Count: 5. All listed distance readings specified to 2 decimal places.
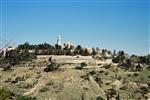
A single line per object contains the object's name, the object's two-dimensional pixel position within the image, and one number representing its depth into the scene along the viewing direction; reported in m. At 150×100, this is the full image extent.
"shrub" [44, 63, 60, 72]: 97.81
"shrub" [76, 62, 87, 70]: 100.75
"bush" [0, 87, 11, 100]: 50.79
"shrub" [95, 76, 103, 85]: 91.52
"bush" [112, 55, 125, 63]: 113.97
